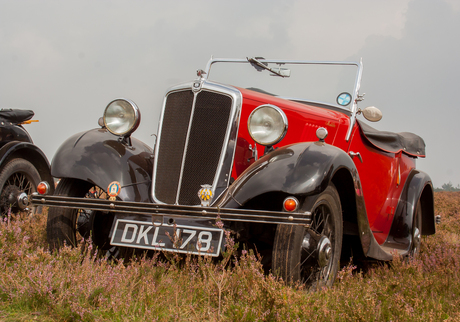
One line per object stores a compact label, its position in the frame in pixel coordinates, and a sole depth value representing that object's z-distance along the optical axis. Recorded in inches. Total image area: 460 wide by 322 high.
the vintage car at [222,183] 106.0
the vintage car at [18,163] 195.5
